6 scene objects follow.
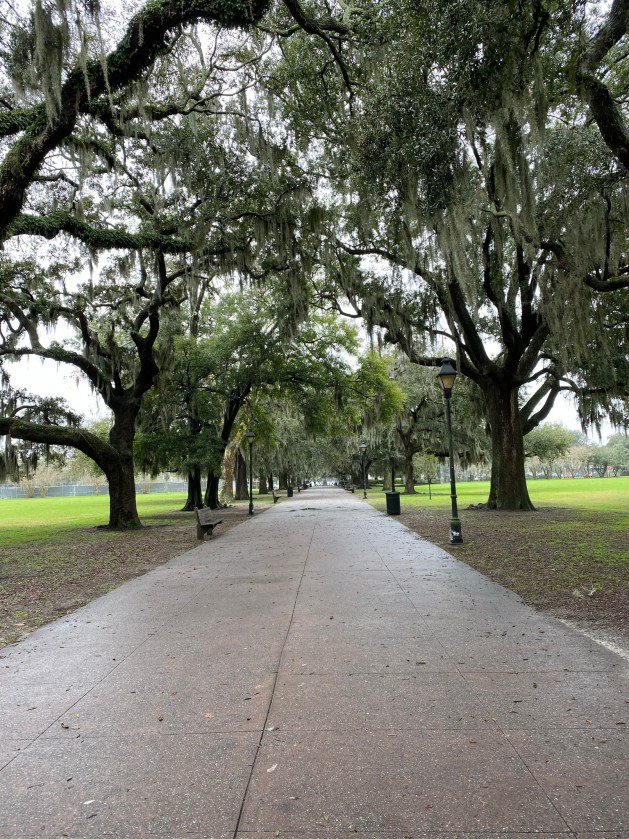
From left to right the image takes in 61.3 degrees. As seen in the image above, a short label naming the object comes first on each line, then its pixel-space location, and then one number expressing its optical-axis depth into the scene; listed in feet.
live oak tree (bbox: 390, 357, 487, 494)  104.27
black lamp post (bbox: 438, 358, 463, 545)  36.65
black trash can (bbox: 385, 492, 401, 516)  63.93
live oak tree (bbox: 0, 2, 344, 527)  23.86
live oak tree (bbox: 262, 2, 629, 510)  22.75
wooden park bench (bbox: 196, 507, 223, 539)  43.93
